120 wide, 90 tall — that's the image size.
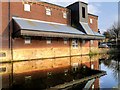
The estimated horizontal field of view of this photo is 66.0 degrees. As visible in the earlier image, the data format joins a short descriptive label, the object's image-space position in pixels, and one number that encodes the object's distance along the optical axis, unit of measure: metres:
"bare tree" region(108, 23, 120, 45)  28.18
